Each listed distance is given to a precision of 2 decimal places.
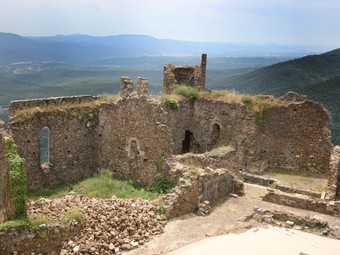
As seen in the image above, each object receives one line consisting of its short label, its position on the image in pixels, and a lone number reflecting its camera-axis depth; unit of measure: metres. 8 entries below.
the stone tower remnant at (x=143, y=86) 21.41
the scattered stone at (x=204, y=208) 15.40
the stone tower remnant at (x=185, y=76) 24.28
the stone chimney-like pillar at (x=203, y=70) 24.83
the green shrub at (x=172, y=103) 21.22
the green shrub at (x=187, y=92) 23.02
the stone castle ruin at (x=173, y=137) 18.81
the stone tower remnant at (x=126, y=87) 21.94
